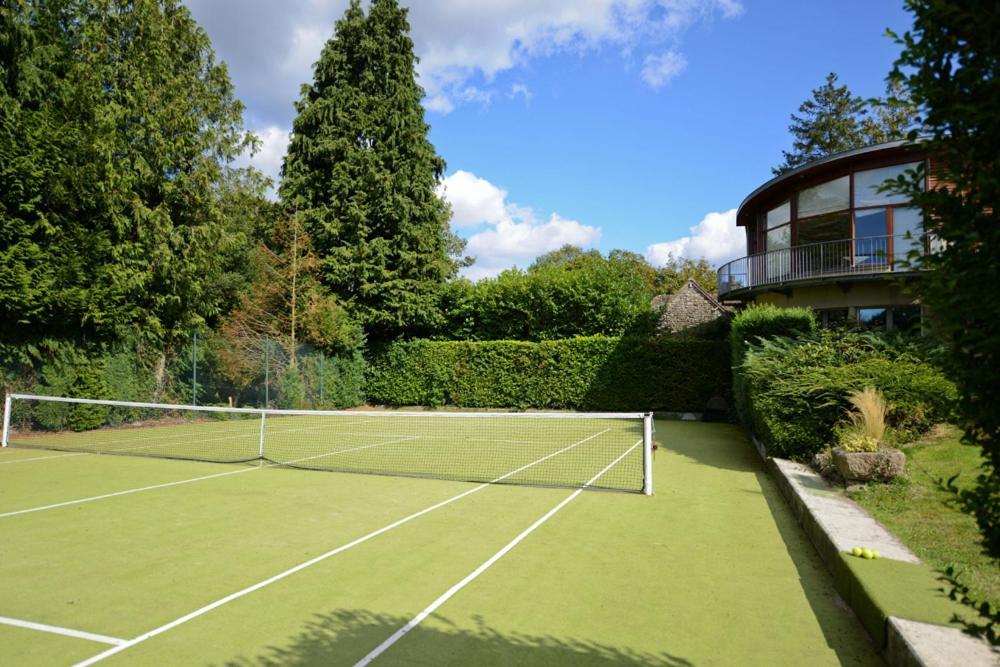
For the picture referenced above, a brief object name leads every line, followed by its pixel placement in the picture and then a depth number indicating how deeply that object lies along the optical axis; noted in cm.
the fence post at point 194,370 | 1936
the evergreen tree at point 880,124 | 3652
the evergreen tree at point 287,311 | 2164
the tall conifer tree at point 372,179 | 2630
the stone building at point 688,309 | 3303
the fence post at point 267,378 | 2051
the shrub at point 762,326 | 1439
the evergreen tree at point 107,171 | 1630
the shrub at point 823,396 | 1013
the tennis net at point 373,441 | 1106
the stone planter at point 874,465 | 796
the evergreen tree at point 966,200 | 204
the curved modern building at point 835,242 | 1777
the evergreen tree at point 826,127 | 4441
